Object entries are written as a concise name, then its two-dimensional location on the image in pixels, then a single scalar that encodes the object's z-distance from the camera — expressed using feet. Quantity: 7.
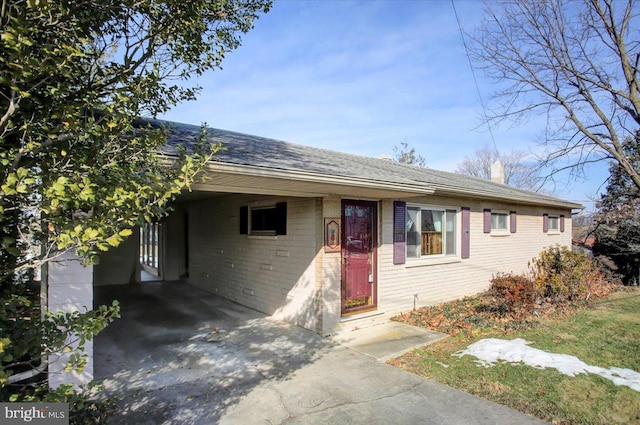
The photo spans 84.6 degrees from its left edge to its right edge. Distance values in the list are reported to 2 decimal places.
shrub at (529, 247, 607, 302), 26.21
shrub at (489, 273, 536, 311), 23.25
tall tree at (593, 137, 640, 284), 30.48
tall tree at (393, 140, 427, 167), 109.81
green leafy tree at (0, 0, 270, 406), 6.19
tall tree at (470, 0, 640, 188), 26.32
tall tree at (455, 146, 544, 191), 104.63
